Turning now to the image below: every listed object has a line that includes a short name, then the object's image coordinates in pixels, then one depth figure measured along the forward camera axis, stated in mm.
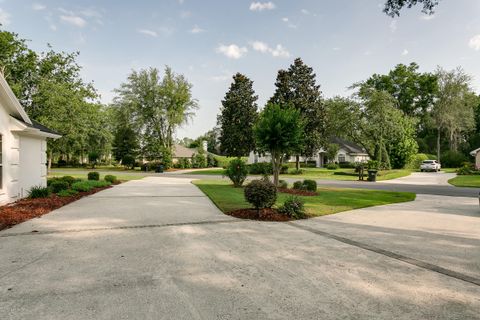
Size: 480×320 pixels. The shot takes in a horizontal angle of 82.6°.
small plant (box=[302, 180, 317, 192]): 15766
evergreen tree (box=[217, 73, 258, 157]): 43844
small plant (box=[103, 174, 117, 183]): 20600
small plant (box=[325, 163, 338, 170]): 44406
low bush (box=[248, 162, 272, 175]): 35219
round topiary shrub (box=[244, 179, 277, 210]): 8836
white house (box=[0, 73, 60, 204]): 10125
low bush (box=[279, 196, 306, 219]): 9076
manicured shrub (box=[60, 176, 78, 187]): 16859
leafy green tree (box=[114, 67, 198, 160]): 48250
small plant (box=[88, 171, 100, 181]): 21141
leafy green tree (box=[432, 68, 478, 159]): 48812
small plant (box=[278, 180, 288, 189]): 16906
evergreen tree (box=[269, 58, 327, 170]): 36159
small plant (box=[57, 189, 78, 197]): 12538
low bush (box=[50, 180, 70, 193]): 13503
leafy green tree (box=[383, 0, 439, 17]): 7766
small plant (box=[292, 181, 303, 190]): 16186
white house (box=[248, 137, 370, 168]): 53281
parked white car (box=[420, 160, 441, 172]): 38531
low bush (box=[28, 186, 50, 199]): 11605
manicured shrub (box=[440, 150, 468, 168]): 45250
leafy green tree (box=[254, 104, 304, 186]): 14500
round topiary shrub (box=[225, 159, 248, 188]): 18828
